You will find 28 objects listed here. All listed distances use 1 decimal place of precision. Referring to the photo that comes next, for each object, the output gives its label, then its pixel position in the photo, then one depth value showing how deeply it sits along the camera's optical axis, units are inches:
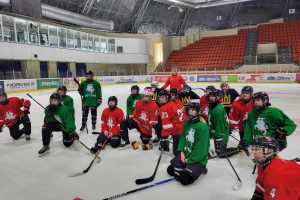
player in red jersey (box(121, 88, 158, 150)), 172.7
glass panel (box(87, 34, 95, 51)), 872.4
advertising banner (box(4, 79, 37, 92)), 528.7
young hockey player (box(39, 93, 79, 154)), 163.3
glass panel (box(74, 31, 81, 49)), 826.5
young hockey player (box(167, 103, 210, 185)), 110.9
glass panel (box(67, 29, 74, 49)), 796.6
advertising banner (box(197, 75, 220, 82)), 744.3
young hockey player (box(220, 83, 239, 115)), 204.1
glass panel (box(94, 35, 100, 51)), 901.8
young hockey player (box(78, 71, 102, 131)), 228.8
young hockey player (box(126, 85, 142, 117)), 199.8
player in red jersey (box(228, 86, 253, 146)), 153.8
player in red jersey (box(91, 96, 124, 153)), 169.9
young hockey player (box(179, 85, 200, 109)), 219.0
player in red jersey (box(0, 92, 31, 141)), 187.6
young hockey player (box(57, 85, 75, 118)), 199.6
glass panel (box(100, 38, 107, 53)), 925.2
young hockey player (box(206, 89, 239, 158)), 140.7
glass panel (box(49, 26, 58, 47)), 737.0
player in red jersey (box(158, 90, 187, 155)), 150.6
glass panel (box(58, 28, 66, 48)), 765.3
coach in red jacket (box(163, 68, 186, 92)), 289.9
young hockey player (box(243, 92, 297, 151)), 108.3
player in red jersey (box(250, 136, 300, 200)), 59.3
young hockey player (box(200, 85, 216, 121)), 174.0
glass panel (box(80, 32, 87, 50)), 850.8
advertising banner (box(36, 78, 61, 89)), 607.5
